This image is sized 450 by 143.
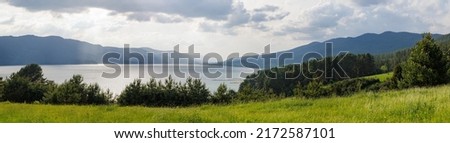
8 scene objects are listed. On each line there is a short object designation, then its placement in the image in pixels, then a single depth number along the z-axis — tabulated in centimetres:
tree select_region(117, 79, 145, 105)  6248
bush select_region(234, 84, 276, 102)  7994
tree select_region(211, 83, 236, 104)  6825
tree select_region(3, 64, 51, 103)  8275
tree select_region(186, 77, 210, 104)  6707
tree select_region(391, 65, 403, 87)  8600
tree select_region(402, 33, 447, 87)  4588
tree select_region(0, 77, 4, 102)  8076
